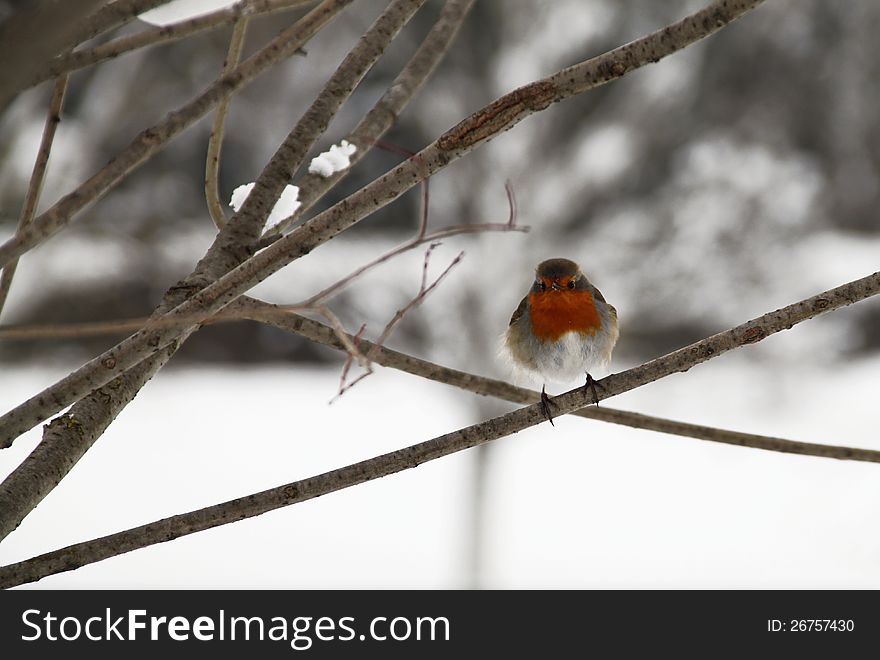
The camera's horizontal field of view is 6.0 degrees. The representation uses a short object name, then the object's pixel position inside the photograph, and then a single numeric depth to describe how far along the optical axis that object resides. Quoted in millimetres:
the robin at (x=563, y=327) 6105
